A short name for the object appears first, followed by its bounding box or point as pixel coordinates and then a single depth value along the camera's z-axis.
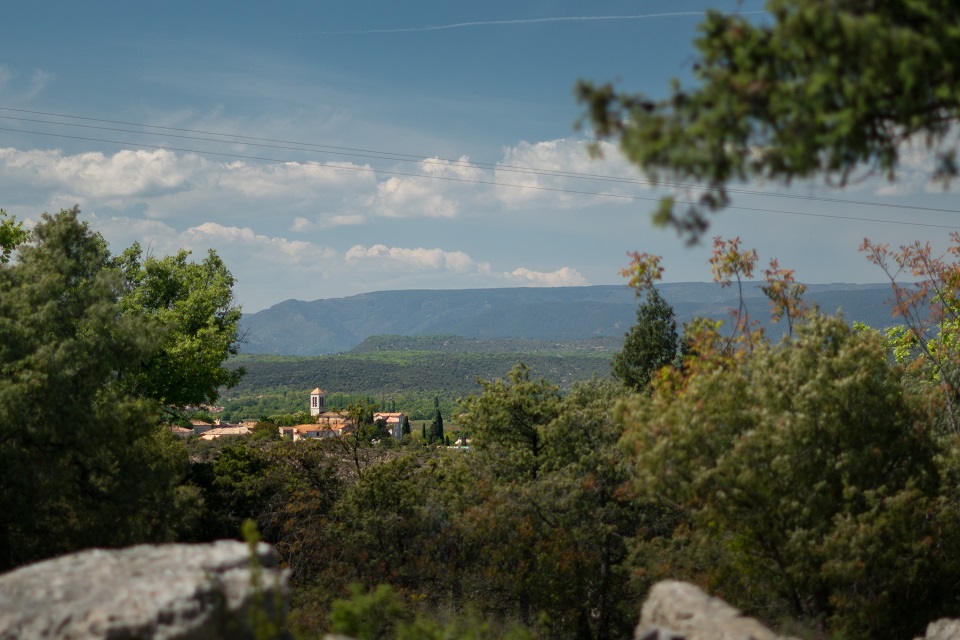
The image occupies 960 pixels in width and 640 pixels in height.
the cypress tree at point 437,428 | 114.36
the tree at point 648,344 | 43.19
